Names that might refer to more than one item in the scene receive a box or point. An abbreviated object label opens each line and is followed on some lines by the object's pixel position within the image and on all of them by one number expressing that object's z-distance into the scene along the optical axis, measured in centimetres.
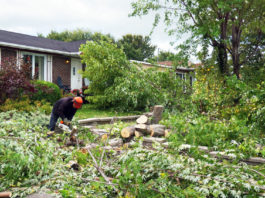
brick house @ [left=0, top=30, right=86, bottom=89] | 1333
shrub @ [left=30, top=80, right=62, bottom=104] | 1065
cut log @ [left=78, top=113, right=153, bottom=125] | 831
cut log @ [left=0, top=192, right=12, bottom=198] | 260
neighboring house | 1127
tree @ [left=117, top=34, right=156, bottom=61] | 3778
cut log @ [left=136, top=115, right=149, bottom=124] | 668
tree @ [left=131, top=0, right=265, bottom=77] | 1105
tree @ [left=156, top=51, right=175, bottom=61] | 4182
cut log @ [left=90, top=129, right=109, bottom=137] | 662
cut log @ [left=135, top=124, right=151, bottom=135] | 623
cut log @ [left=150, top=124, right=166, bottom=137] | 620
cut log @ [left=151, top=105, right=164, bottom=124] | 748
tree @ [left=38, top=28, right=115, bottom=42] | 4322
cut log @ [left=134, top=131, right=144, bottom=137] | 620
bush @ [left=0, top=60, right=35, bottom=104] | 847
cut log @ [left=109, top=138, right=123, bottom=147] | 586
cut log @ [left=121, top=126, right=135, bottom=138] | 624
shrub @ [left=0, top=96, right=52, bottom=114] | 801
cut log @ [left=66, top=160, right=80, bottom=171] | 355
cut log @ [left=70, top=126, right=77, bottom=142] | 499
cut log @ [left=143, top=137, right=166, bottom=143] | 558
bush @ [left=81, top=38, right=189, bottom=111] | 1042
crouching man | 582
